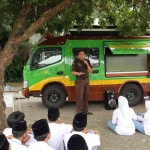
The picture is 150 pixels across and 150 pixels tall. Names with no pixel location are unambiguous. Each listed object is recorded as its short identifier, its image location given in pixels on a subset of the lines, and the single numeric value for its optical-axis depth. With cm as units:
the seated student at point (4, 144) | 261
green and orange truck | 804
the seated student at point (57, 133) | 373
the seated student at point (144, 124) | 553
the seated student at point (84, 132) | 357
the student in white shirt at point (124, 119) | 550
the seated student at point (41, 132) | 301
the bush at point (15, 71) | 1448
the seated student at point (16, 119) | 370
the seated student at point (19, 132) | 321
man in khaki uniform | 711
